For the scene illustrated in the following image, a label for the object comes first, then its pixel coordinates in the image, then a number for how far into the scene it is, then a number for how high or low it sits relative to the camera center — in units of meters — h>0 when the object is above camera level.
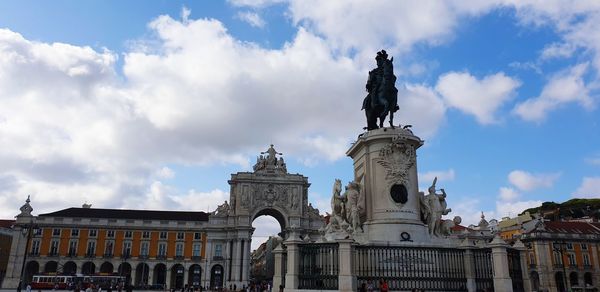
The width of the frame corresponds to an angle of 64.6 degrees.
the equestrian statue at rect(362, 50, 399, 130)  15.83 +6.29
